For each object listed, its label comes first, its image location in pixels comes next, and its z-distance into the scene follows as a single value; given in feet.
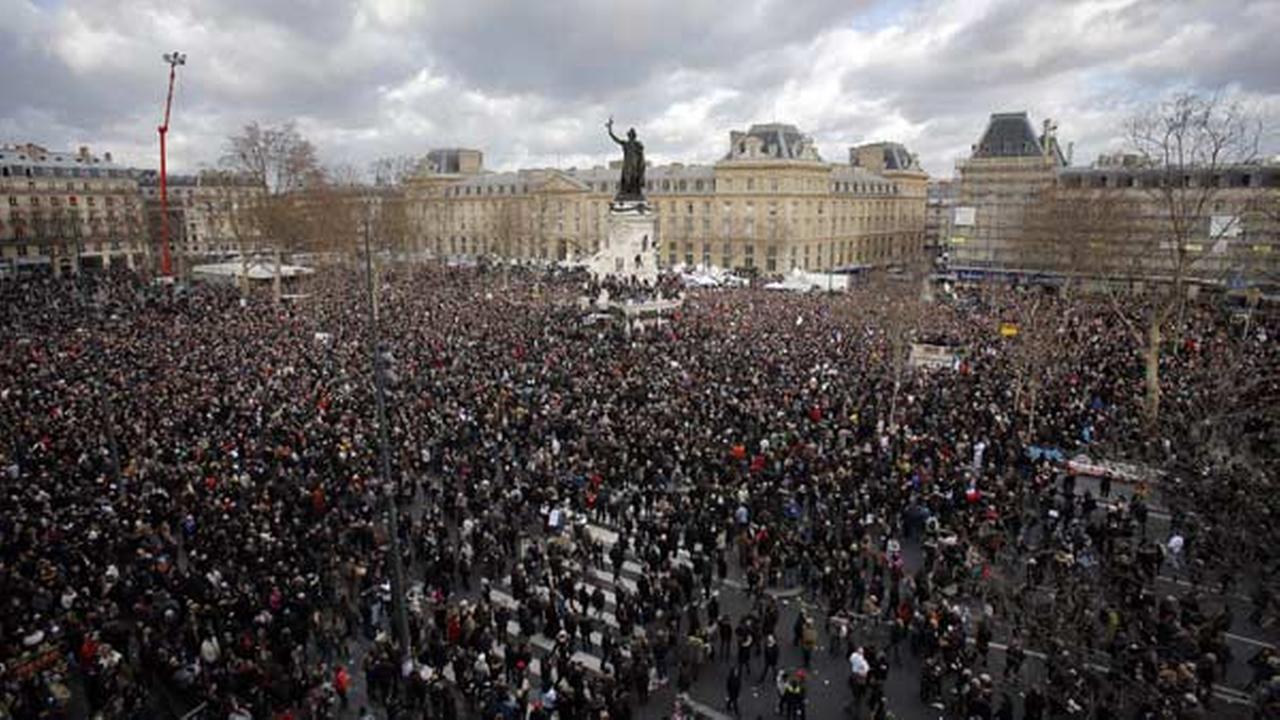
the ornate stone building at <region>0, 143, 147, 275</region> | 253.44
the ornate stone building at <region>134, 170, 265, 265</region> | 191.11
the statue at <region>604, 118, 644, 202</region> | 154.61
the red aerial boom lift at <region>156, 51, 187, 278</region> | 198.90
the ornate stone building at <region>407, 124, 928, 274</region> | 259.60
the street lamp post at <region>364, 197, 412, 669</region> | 38.40
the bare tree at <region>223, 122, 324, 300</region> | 180.45
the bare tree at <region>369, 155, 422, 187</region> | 333.80
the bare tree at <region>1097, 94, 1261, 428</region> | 78.12
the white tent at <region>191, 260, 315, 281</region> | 190.70
